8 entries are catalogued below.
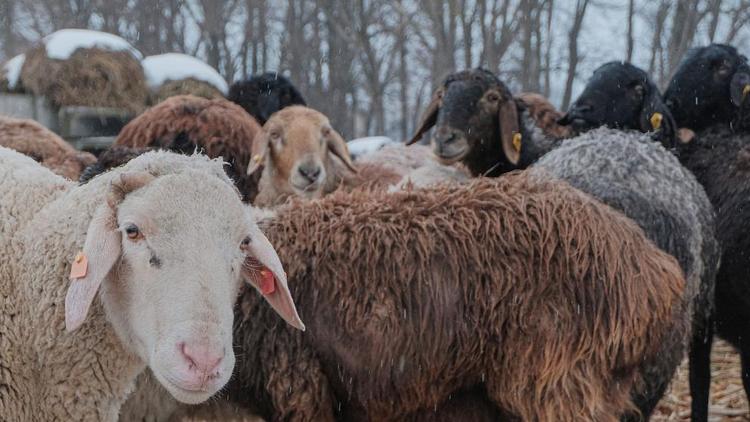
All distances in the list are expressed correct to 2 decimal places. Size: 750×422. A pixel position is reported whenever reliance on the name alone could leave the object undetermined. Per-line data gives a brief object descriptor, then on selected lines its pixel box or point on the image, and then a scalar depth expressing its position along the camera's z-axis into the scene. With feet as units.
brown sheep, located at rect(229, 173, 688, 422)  9.29
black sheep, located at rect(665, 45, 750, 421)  14.24
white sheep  7.42
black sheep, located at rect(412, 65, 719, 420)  11.69
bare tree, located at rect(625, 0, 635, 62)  37.52
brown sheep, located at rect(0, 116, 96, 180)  17.17
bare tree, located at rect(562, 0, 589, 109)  37.68
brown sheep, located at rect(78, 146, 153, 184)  12.85
